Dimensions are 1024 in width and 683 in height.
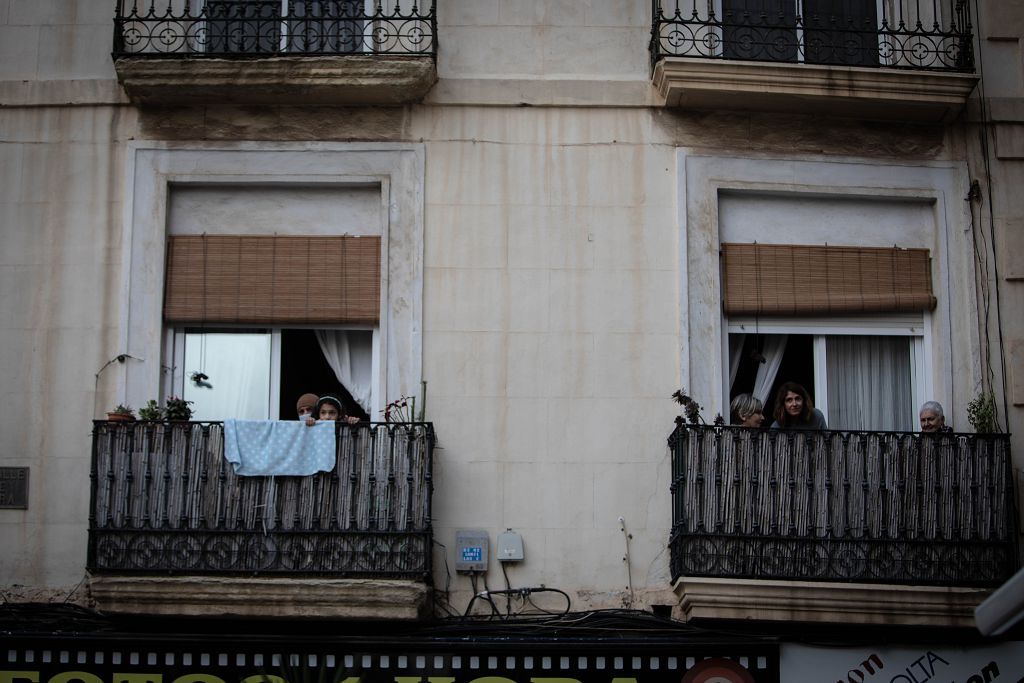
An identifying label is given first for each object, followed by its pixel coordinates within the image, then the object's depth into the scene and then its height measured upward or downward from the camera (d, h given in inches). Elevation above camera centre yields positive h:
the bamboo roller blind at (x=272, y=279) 542.9 +78.5
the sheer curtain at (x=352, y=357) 548.1 +54.2
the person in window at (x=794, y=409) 530.0 +36.4
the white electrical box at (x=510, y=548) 518.3 -7.0
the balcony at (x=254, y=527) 496.4 -0.8
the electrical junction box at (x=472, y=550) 515.8 -7.7
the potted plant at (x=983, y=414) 526.9 +34.8
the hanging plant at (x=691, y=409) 514.0 +35.3
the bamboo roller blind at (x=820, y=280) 547.5 +79.4
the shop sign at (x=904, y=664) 504.1 -41.3
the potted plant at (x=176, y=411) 518.9 +34.7
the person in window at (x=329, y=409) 519.8 +35.3
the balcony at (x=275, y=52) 537.0 +151.3
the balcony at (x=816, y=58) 539.2 +154.6
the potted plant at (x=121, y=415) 510.6 +32.8
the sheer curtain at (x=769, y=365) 550.3 +52.2
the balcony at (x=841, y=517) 502.6 +2.7
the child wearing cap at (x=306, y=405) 521.3 +36.7
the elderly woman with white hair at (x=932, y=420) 525.3 +32.8
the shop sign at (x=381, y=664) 499.2 -41.1
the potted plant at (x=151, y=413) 515.5 +33.8
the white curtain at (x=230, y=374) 547.2 +48.6
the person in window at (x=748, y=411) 525.3 +35.5
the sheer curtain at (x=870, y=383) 553.3 +46.6
